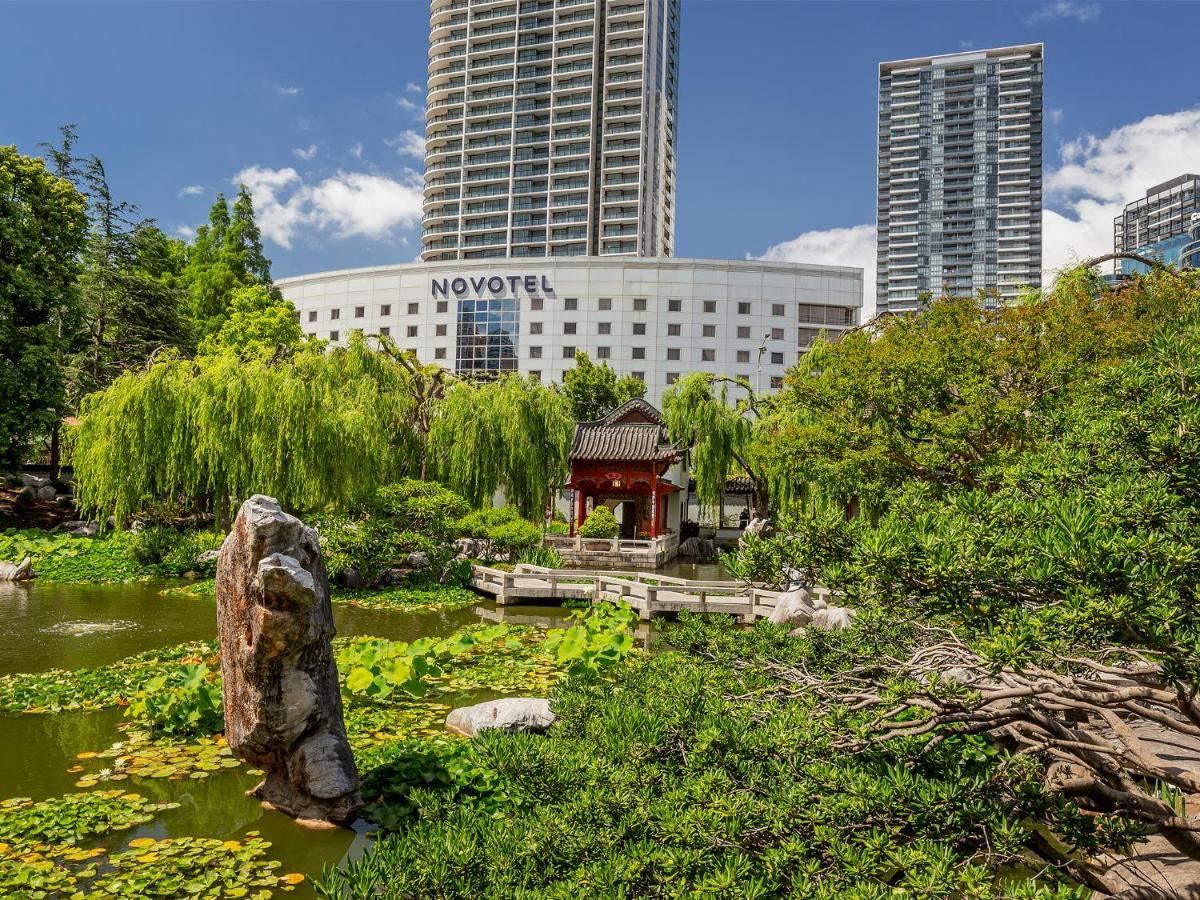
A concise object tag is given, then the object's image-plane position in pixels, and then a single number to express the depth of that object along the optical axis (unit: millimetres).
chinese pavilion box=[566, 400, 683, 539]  22500
